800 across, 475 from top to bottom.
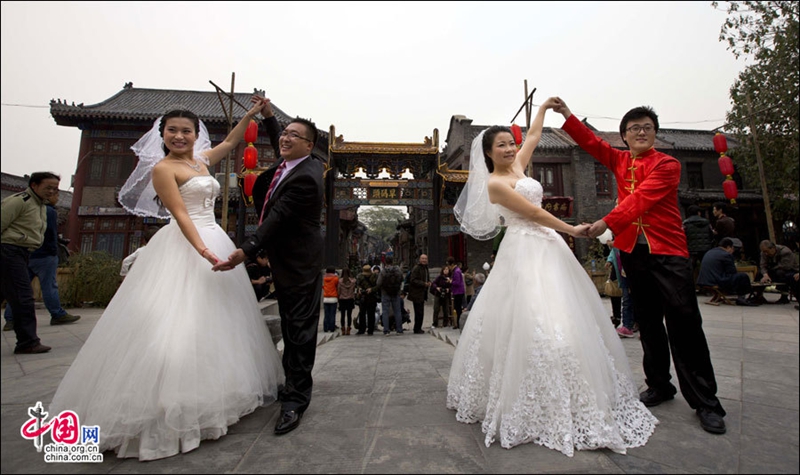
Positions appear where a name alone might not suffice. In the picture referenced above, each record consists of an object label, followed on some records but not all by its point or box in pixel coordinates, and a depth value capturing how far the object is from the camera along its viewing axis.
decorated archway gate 12.74
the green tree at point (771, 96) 9.62
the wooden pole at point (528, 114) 10.46
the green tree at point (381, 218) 45.78
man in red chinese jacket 1.74
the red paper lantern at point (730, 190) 8.17
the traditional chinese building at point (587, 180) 16.69
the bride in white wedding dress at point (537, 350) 1.45
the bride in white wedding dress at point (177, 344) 1.42
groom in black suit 1.79
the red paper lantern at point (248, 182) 10.17
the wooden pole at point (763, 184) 9.23
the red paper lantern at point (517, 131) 5.38
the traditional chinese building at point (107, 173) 13.99
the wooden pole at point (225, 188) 10.59
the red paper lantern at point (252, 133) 6.01
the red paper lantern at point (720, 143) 7.87
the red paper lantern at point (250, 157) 8.68
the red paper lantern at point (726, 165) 8.15
